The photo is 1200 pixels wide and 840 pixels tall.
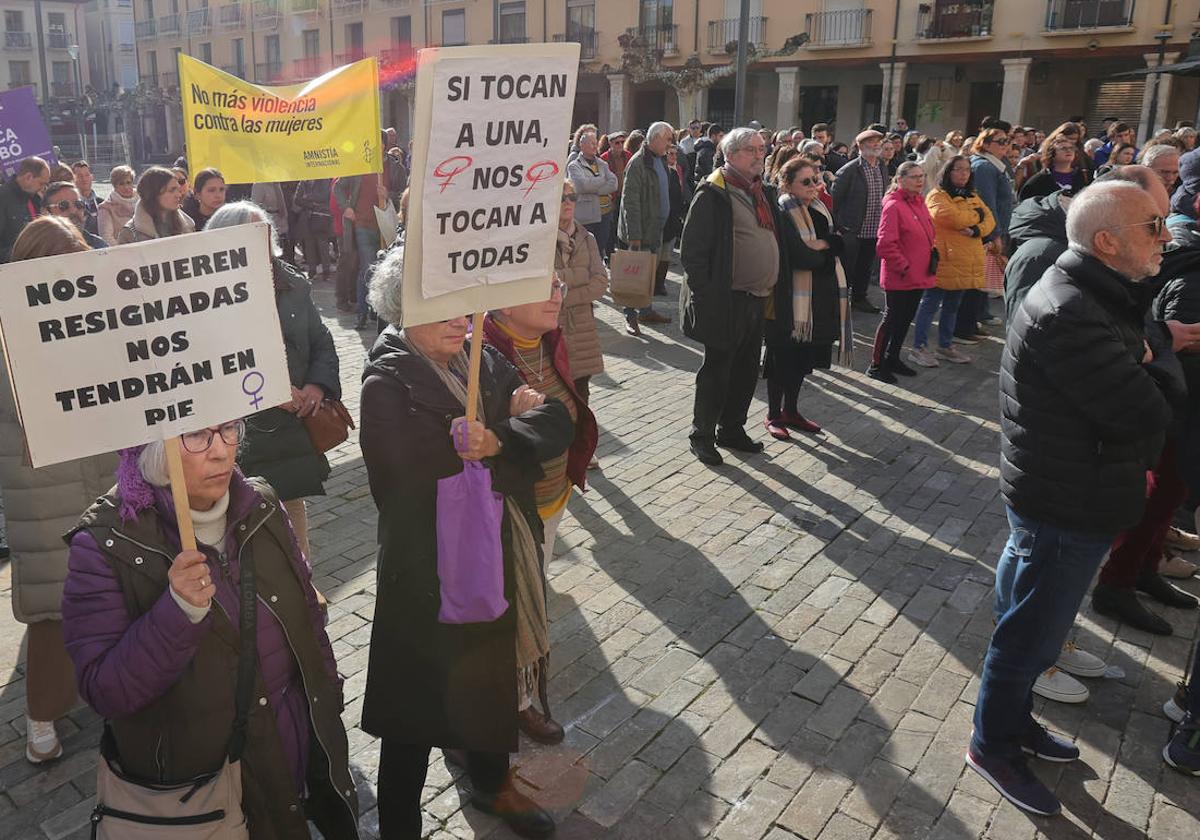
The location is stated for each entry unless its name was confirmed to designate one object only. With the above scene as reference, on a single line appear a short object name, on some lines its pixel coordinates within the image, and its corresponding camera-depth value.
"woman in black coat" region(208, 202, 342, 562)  4.23
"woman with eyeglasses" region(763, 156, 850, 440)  6.94
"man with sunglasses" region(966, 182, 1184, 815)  3.12
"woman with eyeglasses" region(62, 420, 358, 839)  2.10
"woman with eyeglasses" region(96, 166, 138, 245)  10.20
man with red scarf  6.32
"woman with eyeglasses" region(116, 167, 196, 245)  6.13
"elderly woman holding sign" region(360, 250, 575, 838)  2.82
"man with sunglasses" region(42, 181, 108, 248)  8.28
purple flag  8.94
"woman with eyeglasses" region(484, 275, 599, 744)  3.61
